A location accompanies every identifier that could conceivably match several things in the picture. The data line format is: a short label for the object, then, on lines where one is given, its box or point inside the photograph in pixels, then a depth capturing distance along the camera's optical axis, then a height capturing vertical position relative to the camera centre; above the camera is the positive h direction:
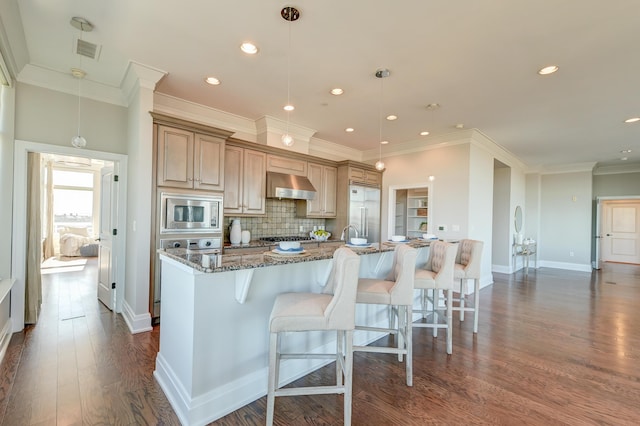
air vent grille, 2.68 +1.57
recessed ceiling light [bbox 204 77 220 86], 3.27 +1.54
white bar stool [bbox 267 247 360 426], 1.64 -0.62
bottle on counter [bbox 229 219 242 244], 4.23 -0.31
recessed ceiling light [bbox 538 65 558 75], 2.87 +1.51
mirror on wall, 7.32 -0.06
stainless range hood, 4.49 +0.43
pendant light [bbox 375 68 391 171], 3.01 +1.52
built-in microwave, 3.30 -0.02
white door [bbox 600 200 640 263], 8.85 -0.42
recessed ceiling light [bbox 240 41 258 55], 2.60 +1.54
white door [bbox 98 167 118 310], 3.75 -0.35
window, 8.35 +0.35
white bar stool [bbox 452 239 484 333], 3.30 -0.62
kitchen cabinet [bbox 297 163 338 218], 5.23 +0.39
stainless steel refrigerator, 5.62 +0.08
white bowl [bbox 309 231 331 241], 4.97 -0.41
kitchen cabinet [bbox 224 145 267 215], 4.14 +0.48
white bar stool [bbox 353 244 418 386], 2.21 -0.63
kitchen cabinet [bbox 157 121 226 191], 3.30 +0.64
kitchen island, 1.77 -0.81
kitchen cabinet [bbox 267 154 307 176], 4.64 +0.82
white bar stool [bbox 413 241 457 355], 2.74 -0.62
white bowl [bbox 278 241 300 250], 2.03 -0.24
